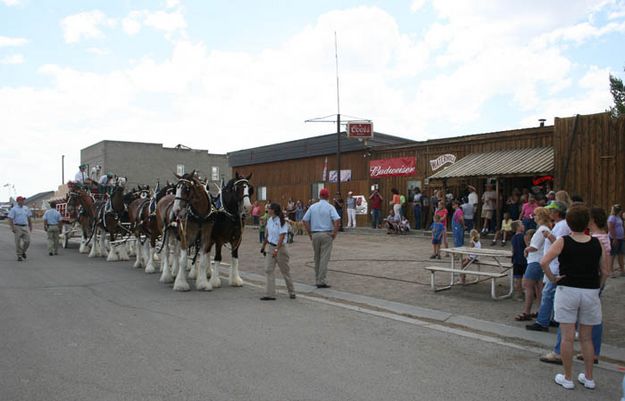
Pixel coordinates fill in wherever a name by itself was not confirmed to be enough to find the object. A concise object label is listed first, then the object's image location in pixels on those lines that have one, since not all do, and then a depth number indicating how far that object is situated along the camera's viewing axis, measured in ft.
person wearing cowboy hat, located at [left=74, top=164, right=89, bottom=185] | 61.77
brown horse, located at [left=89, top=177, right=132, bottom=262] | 50.42
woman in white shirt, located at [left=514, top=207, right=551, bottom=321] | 22.85
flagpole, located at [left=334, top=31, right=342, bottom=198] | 80.53
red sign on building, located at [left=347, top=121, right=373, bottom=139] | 81.11
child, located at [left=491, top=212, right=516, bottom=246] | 53.21
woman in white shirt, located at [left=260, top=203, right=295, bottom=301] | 29.94
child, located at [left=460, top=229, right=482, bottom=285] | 33.06
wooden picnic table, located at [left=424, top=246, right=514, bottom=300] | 28.78
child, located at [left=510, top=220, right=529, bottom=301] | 27.96
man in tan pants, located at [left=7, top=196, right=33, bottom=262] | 49.34
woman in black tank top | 16.17
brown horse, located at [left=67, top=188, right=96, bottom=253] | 56.80
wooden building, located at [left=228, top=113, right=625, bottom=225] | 52.60
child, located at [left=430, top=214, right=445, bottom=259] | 43.80
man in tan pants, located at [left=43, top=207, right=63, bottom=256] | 54.34
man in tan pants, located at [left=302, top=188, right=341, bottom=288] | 33.09
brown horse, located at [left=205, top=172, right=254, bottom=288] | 33.60
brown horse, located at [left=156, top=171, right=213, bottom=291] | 32.78
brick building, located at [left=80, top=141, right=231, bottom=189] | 187.32
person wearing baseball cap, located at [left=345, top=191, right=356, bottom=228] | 80.76
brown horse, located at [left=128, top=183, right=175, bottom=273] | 42.19
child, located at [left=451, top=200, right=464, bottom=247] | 42.45
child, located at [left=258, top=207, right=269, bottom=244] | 62.50
